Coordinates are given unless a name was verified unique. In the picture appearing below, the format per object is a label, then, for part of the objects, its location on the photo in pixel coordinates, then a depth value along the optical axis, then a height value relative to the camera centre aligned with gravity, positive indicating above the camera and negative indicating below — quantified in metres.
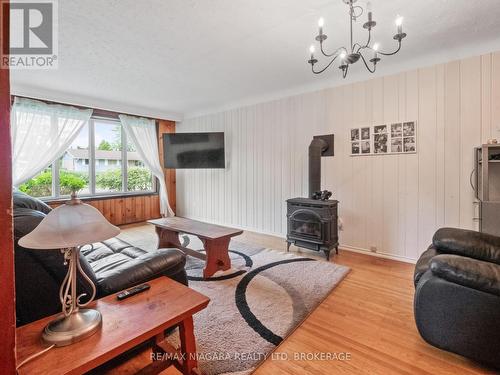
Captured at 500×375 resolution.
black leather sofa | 1.15 -0.50
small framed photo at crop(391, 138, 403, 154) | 3.11 +0.51
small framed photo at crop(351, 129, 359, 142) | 3.43 +0.71
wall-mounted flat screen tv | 4.90 +0.77
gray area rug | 1.61 -1.03
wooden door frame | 0.64 -0.11
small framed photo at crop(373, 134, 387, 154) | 3.22 +0.55
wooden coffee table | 2.72 -0.57
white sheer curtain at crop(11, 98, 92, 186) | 3.81 +0.93
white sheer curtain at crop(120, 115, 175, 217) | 5.21 +0.99
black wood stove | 3.20 -0.40
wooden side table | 0.85 -0.58
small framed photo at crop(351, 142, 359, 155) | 3.44 +0.53
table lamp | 0.92 -0.20
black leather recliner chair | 1.37 -0.73
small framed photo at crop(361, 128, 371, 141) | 3.34 +0.71
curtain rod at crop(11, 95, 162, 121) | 4.49 +1.51
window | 4.41 +0.40
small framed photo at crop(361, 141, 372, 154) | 3.34 +0.52
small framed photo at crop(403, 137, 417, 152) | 3.02 +0.50
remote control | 1.25 -0.55
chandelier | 1.65 +1.44
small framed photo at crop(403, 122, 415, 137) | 3.02 +0.69
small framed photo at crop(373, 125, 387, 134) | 3.22 +0.74
